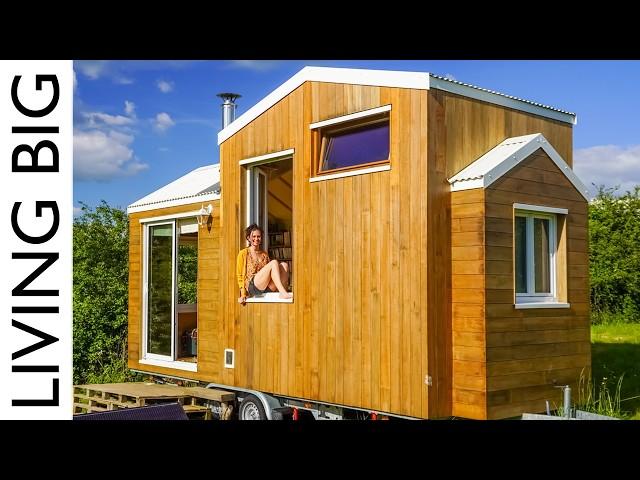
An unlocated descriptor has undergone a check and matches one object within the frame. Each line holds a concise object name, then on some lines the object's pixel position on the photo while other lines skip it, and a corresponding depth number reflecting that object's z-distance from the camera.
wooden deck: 7.82
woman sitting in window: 7.55
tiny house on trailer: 5.77
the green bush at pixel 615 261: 12.59
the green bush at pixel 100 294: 12.74
